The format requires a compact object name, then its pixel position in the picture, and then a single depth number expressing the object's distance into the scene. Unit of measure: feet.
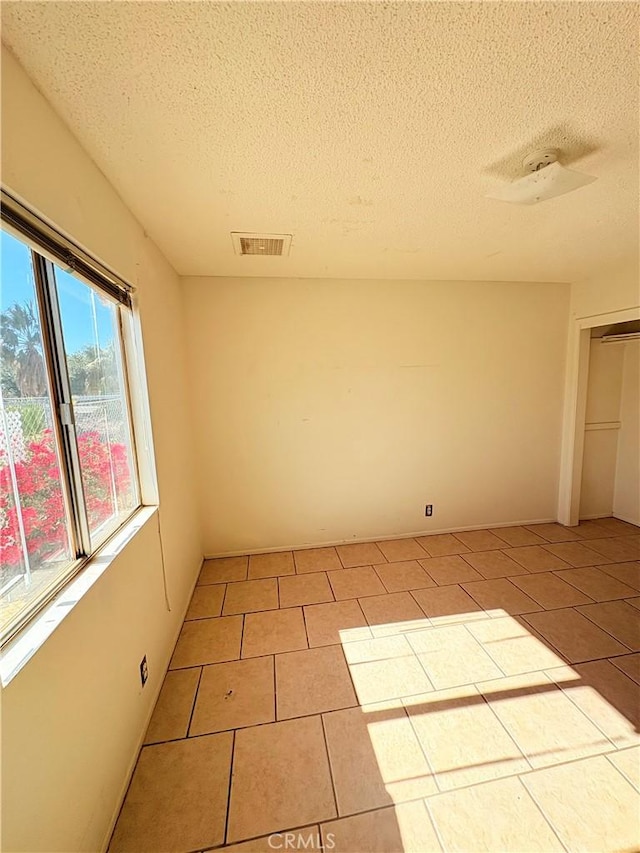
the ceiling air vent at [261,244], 6.59
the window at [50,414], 2.92
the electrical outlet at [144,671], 4.91
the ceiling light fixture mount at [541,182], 4.01
